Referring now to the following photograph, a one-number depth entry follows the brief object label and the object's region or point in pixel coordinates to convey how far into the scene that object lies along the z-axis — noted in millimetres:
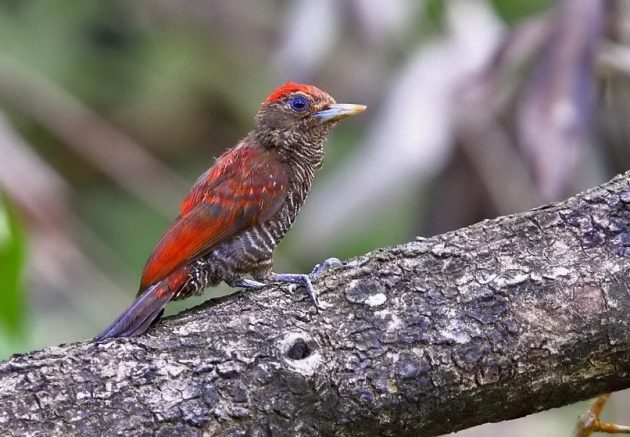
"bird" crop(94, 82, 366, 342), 6484
